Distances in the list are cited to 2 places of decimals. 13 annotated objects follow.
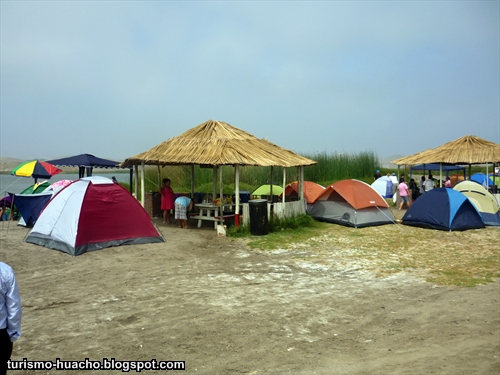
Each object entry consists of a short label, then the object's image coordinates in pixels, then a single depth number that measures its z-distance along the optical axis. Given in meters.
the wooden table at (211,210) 13.79
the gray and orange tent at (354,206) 14.78
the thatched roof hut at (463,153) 19.12
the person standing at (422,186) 21.64
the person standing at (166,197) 14.87
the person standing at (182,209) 14.12
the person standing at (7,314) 3.40
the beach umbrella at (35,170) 16.00
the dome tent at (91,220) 10.21
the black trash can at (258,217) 12.78
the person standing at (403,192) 19.45
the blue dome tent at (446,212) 13.98
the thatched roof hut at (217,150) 13.15
